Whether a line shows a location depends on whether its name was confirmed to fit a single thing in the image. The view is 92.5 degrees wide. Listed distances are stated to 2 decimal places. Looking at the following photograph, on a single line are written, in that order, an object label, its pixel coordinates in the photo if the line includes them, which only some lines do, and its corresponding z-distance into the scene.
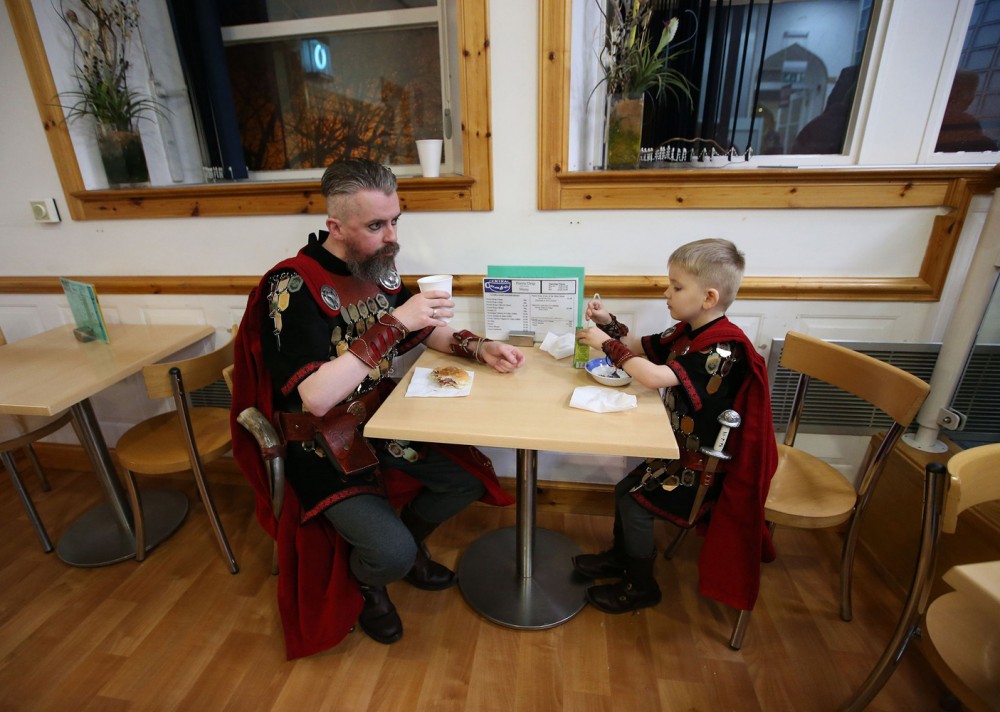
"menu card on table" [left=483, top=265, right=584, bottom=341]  1.53
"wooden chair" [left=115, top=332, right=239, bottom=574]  1.43
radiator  1.56
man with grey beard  1.19
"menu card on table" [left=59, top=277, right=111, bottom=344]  1.69
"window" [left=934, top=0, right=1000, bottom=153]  1.47
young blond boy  1.20
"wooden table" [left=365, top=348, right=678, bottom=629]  1.03
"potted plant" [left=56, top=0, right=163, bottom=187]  1.76
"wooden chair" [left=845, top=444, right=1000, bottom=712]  0.83
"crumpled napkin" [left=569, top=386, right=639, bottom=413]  1.13
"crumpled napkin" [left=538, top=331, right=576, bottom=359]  1.45
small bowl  1.25
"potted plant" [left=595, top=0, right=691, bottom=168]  1.51
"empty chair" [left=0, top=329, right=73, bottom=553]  1.61
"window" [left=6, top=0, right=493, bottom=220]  1.51
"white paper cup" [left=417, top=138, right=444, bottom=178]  1.65
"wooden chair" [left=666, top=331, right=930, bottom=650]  1.23
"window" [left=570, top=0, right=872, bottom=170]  1.56
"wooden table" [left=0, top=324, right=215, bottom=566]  1.40
